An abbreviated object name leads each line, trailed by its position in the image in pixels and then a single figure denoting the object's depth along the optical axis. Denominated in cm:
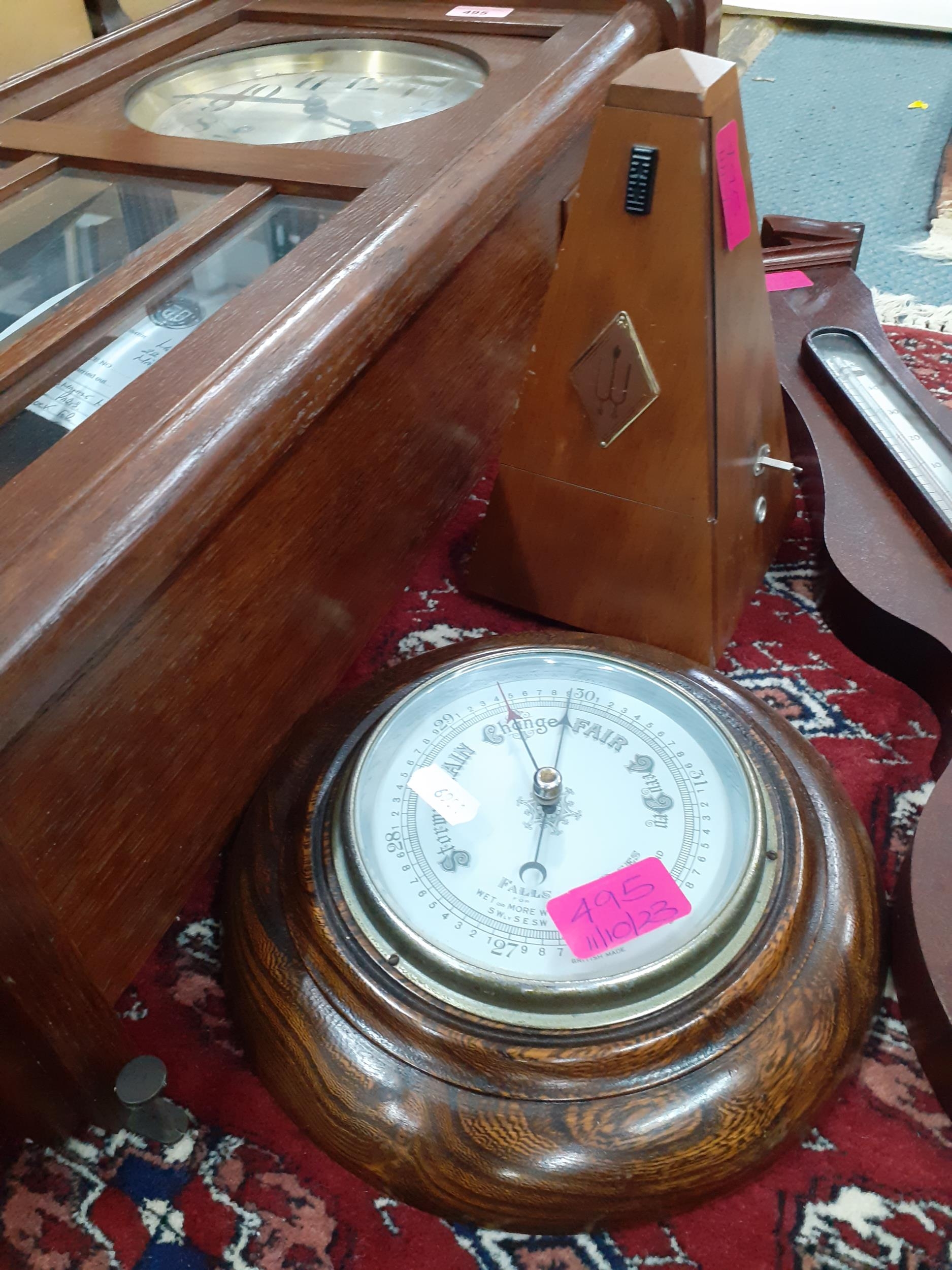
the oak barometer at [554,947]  67
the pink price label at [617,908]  70
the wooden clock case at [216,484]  66
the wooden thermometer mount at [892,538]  79
